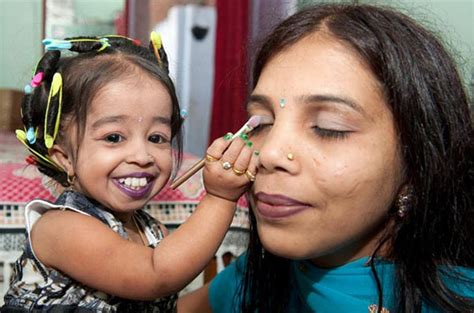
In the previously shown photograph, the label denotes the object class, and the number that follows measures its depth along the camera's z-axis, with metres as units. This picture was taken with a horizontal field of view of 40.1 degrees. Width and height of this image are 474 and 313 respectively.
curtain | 2.77
